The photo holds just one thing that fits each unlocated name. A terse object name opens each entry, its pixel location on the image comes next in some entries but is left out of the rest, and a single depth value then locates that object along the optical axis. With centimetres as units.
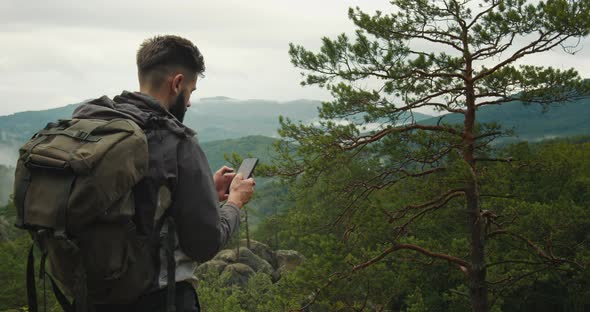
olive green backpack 198
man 219
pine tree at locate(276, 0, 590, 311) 1050
